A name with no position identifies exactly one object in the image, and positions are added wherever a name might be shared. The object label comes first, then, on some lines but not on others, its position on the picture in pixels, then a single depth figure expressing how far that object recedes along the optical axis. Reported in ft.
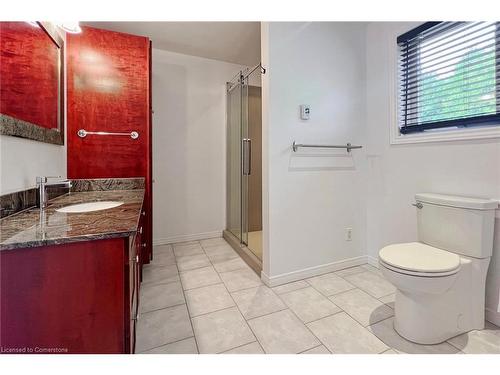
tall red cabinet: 6.15
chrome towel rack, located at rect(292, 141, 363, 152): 6.34
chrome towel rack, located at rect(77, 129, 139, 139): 6.24
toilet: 4.10
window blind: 4.80
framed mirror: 3.61
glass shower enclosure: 8.80
